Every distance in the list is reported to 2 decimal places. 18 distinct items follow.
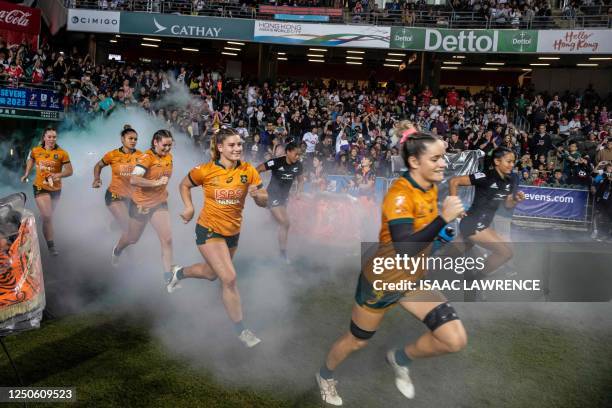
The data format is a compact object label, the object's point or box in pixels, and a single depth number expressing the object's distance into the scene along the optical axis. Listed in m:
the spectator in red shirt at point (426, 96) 21.61
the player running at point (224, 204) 5.38
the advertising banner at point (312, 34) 22.09
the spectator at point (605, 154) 15.12
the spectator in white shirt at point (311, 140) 17.73
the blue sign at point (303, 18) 22.30
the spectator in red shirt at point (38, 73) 16.42
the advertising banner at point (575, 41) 20.28
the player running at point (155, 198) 7.28
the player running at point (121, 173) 8.29
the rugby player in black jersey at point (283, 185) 9.00
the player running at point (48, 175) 8.46
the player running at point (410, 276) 3.83
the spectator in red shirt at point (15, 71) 15.78
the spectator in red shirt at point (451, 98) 21.50
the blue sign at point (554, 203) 13.51
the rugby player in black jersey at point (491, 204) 6.93
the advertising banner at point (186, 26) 22.17
